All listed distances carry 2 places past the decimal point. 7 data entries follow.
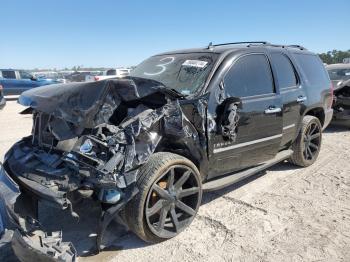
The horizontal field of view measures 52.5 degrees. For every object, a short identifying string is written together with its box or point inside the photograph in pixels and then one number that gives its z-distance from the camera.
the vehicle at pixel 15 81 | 19.81
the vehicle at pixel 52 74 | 32.89
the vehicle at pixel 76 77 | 26.57
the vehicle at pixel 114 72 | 26.57
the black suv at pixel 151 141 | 3.21
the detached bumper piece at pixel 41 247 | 2.73
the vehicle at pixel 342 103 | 9.02
